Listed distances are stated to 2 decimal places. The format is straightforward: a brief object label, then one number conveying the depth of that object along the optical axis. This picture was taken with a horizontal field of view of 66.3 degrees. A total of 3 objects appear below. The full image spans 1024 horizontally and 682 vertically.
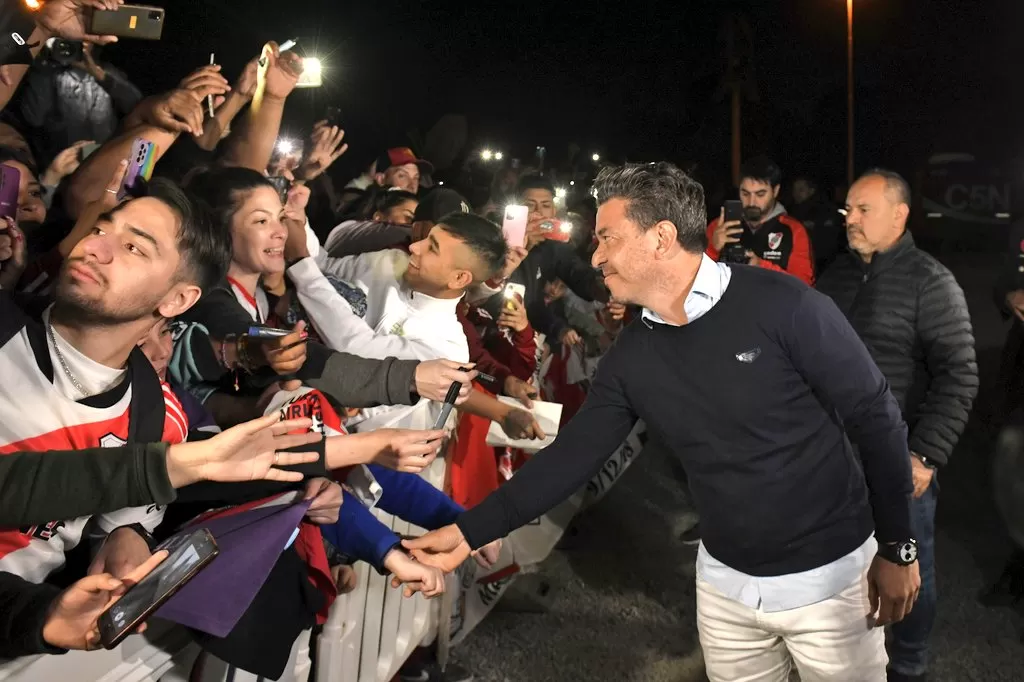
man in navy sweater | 2.28
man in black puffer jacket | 3.43
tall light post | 13.54
